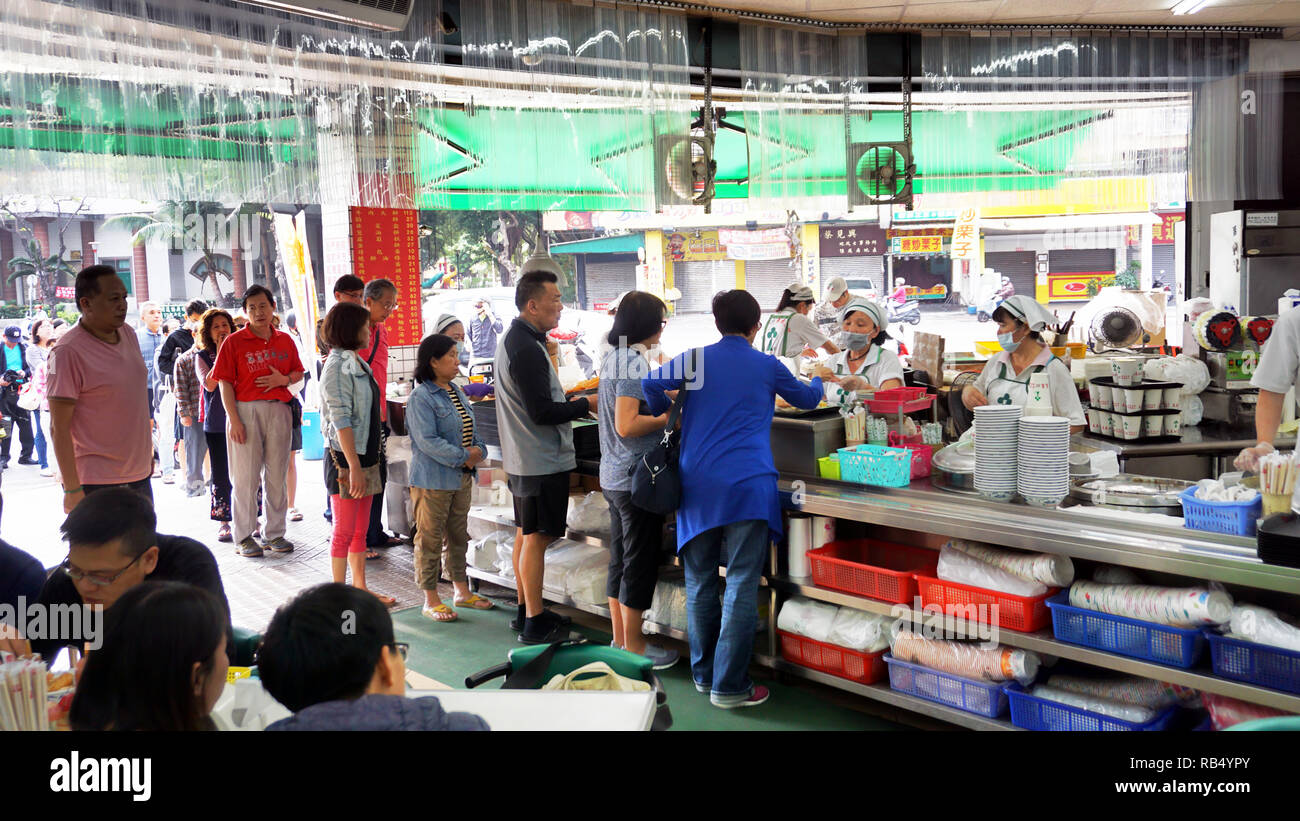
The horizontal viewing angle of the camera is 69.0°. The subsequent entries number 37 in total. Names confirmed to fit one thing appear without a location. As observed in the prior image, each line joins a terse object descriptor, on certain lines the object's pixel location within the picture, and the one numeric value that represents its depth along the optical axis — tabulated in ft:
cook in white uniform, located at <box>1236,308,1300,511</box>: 11.66
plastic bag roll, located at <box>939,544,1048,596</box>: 10.30
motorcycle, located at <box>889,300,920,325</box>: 58.55
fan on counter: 21.02
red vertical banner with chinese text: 20.22
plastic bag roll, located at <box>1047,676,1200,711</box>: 9.66
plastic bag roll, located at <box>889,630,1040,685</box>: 10.28
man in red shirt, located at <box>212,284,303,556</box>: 18.48
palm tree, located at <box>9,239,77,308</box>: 40.98
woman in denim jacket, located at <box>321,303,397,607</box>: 14.53
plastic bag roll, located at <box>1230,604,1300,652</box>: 8.48
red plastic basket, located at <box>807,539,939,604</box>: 11.34
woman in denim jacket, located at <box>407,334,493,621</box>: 15.14
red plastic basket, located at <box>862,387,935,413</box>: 12.66
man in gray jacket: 13.55
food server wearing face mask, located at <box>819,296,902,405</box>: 16.22
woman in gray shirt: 12.21
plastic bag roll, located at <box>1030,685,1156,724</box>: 9.46
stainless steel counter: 8.62
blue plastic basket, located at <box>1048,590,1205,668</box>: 9.12
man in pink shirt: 11.93
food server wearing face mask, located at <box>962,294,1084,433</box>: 14.08
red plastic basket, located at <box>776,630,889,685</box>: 11.69
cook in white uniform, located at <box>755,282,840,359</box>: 21.57
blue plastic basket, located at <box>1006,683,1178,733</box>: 9.49
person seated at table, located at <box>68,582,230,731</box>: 5.23
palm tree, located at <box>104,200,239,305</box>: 35.58
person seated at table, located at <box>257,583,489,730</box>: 5.00
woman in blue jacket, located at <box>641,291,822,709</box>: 11.50
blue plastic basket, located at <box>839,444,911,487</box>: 11.86
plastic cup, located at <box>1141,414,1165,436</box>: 14.78
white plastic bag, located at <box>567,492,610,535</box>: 15.62
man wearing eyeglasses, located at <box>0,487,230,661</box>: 7.44
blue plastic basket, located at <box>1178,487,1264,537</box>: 9.04
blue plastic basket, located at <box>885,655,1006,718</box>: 10.50
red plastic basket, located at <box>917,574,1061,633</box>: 10.23
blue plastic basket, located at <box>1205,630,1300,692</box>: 8.48
